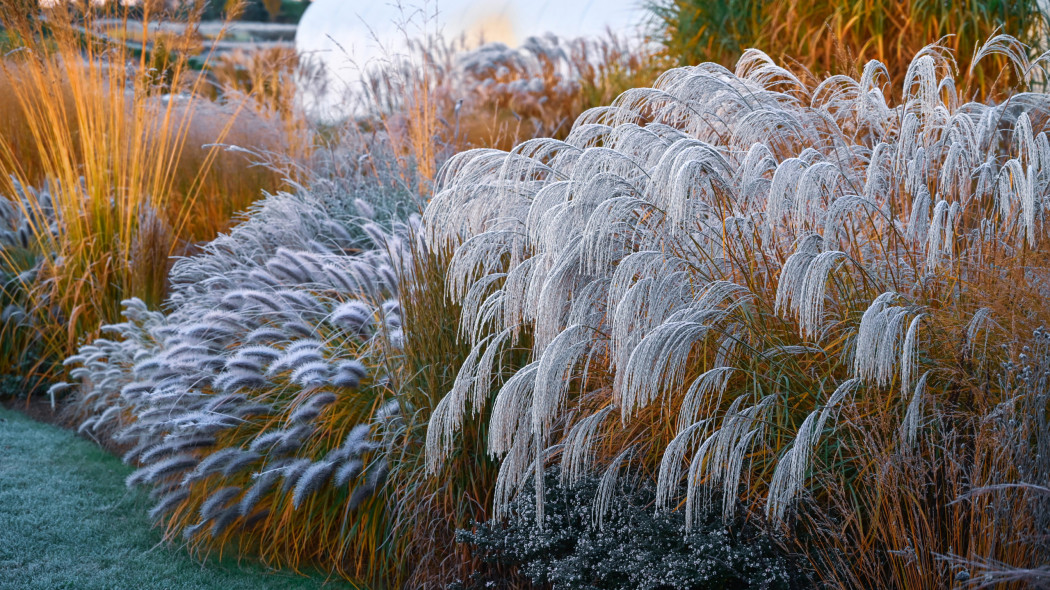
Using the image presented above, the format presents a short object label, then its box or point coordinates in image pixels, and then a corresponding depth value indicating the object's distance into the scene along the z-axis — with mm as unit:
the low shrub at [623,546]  2230
